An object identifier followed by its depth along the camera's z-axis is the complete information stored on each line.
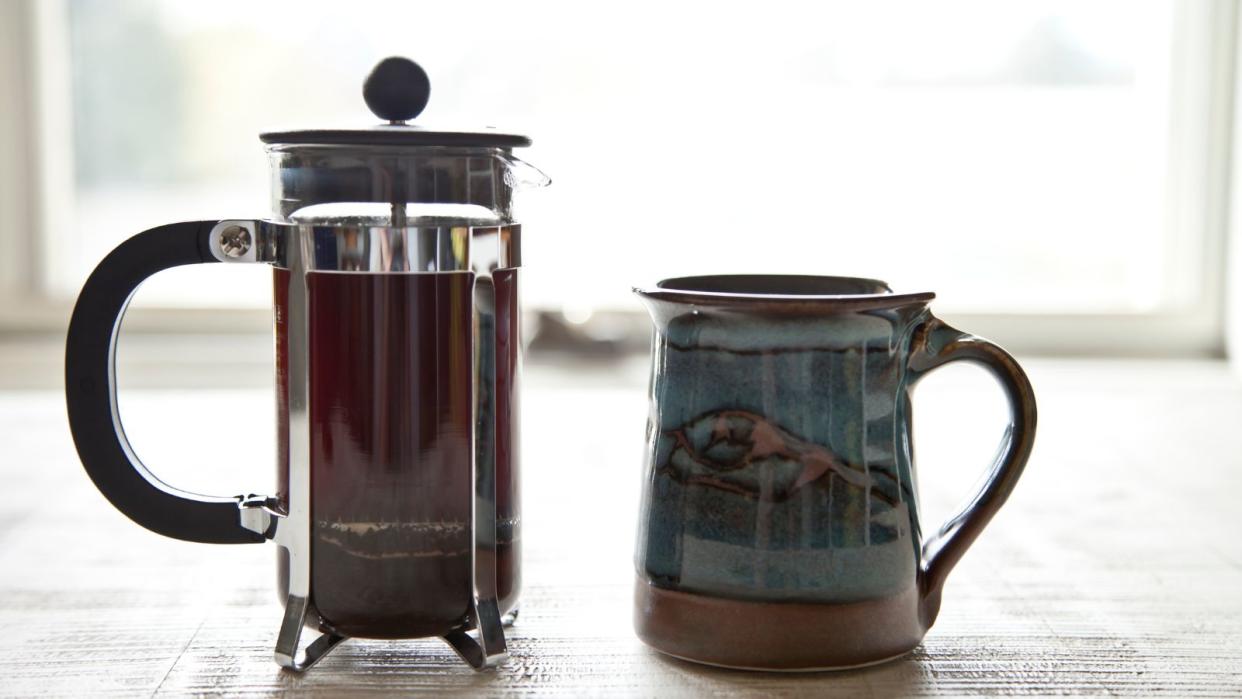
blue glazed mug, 0.46
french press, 0.47
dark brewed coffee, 0.47
